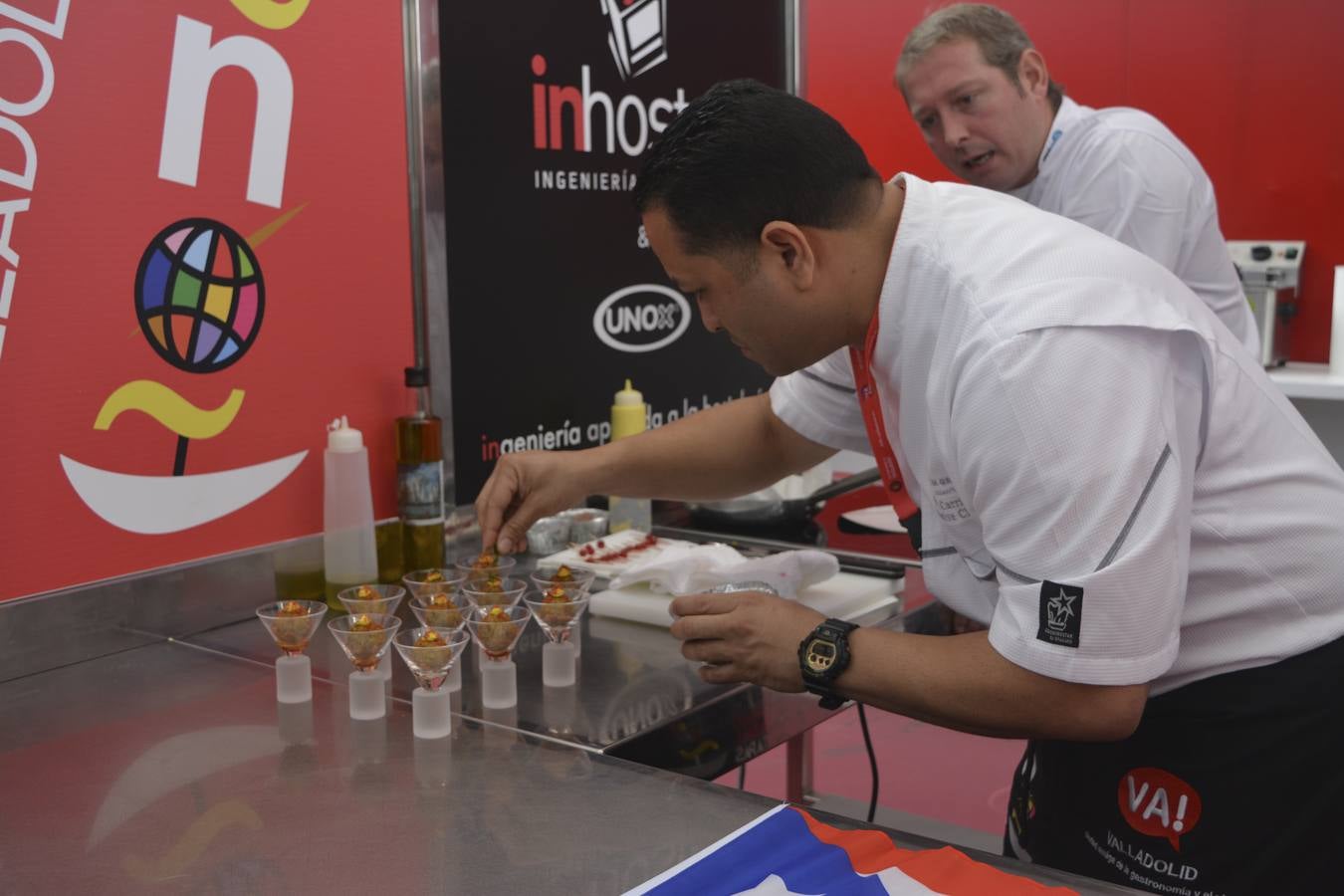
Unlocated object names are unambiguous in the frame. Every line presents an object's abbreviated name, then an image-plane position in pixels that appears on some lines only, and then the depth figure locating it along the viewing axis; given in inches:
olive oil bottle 82.1
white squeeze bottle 77.4
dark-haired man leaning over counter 49.1
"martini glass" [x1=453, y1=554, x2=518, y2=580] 73.9
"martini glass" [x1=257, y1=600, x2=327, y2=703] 63.0
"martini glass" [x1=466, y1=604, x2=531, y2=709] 62.5
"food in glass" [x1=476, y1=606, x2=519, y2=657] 62.4
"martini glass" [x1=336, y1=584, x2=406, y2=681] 65.6
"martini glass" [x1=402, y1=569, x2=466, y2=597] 68.9
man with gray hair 109.1
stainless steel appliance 166.6
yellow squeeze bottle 97.3
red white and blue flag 43.5
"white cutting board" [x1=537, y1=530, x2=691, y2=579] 83.7
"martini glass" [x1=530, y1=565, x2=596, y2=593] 67.6
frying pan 97.5
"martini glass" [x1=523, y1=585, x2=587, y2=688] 65.2
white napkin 76.1
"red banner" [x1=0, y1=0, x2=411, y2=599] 65.6
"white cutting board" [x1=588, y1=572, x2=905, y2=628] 76.0
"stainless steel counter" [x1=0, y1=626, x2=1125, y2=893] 45.8
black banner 89.4
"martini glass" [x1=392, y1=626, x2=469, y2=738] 58.2
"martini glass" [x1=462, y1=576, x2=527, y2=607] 66.8
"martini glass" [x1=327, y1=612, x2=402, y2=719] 60.3
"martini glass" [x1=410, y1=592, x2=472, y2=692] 64.1
